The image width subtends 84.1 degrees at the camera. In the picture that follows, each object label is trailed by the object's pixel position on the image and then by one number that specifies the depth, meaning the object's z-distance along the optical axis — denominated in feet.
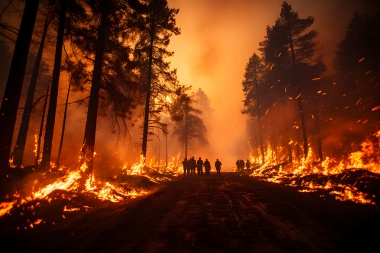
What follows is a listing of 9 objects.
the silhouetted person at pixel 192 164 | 76.33
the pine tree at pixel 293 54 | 77.87
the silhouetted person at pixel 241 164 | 96.07
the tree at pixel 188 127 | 115.75
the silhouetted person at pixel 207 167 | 70.49
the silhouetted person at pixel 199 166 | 73.36
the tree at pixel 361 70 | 82.38
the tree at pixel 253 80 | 112.47
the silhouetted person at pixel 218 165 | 77.68
